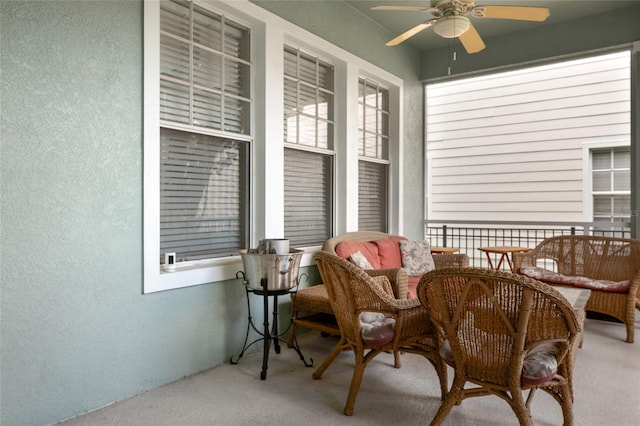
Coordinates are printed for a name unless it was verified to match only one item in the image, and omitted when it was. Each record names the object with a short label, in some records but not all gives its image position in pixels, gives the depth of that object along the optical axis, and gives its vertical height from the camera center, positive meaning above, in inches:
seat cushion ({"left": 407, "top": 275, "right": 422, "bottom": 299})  135.3 -26.3
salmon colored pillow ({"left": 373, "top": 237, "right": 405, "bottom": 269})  161.6 -17.1
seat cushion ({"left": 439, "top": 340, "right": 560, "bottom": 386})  72.3 -27.3
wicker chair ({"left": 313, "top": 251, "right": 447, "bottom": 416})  90.6 -23.4
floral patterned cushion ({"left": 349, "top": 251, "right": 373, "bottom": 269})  142.3 -17.4
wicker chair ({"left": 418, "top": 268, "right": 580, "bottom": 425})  67.3 -20.4
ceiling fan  113.0 +53.8
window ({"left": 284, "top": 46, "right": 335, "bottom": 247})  153.8 +23.4
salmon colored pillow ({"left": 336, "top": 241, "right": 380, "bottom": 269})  146.5 -14.6
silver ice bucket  111.1 -16.0
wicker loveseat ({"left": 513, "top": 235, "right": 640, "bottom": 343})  144.5 -23.8
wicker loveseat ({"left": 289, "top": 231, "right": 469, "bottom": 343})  122.1 -20.7
